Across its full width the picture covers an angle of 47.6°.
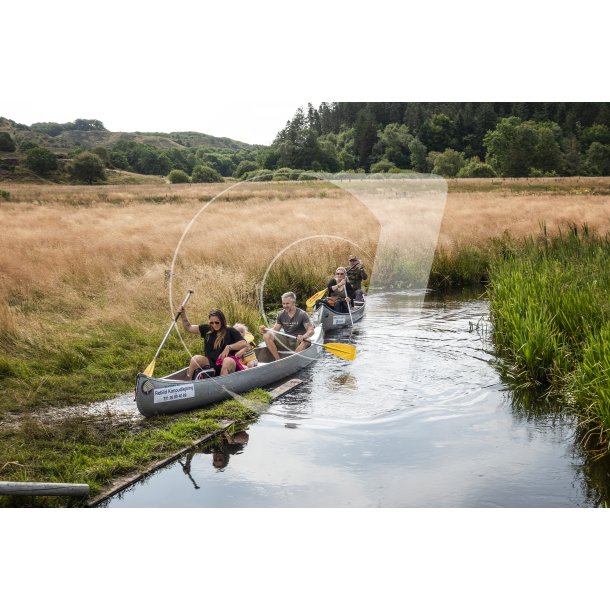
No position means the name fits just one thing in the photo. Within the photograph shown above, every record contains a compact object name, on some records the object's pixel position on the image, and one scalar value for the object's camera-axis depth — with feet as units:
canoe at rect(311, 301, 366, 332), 46.19
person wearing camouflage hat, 52.31
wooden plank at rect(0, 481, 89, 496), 19.35
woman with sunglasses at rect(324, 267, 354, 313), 47.57
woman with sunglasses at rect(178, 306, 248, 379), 30.40
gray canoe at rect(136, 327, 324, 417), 27.66
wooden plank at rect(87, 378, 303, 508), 20.80
